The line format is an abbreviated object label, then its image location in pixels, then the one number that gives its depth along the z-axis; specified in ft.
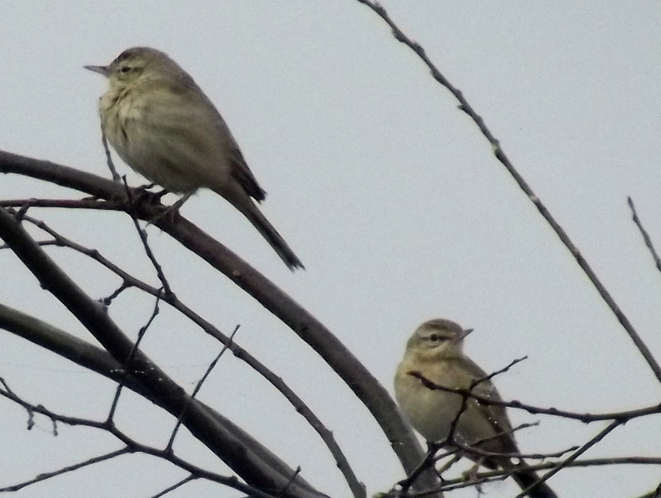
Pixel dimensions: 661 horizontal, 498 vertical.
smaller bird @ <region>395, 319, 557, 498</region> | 42.22
